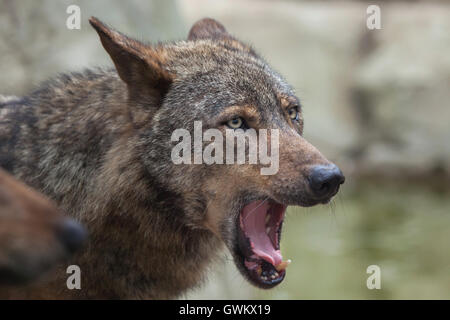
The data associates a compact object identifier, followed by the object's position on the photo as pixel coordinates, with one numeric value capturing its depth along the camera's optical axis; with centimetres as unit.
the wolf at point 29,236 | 446
